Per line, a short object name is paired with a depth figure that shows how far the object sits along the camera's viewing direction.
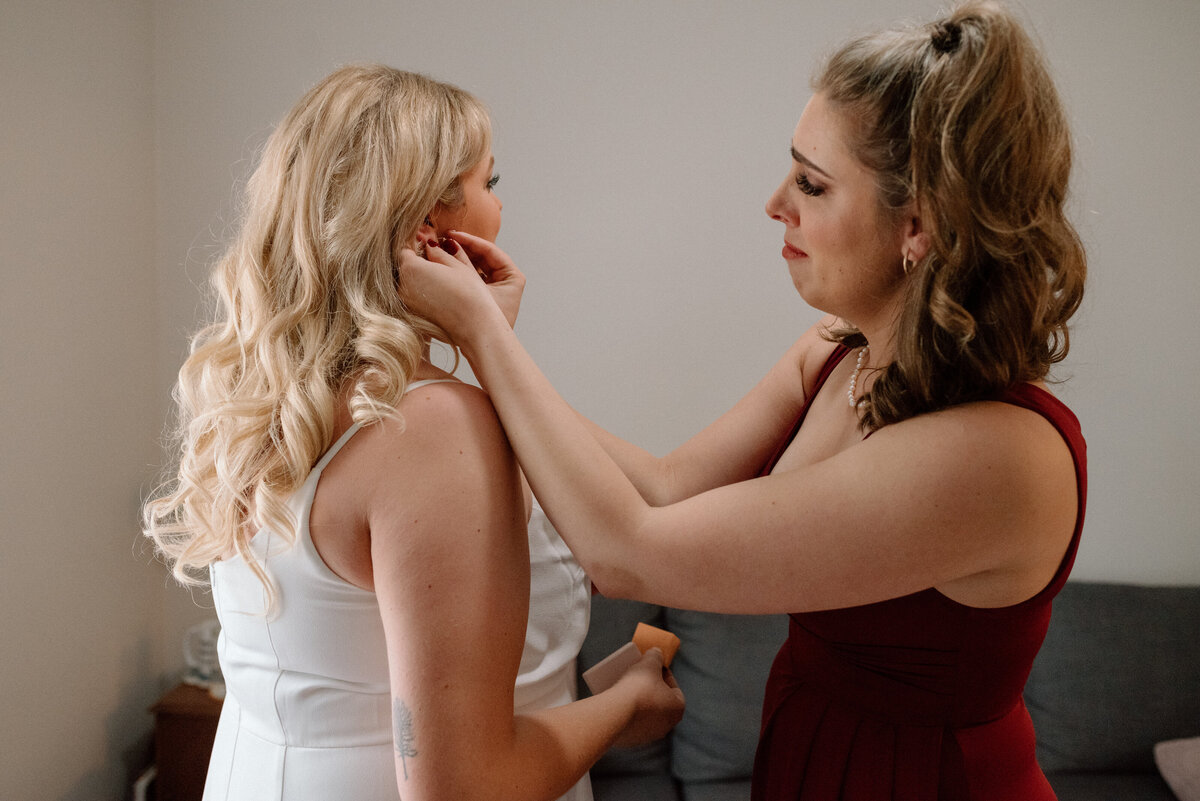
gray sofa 2.24
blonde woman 0.84
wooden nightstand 2.25
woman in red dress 0.85
